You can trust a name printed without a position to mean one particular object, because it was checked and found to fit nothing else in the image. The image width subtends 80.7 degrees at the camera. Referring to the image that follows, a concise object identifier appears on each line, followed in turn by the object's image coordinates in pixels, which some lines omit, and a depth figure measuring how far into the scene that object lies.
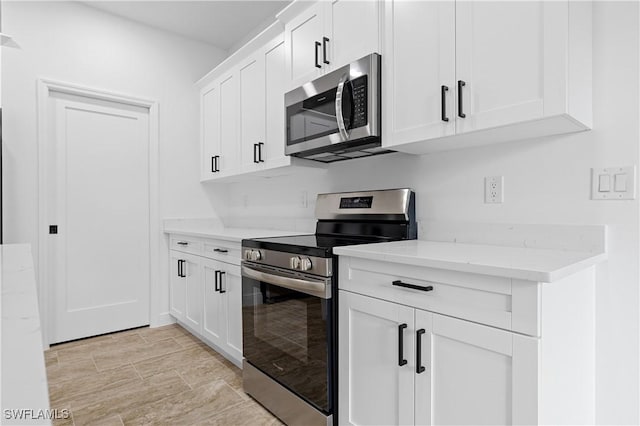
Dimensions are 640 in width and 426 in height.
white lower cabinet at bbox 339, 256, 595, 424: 1.05
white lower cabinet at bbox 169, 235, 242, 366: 2.38
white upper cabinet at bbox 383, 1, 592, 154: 1.23
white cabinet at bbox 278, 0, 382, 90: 1.80
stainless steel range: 1.63
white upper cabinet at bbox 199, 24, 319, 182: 2.52
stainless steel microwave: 1.78
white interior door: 3.02
